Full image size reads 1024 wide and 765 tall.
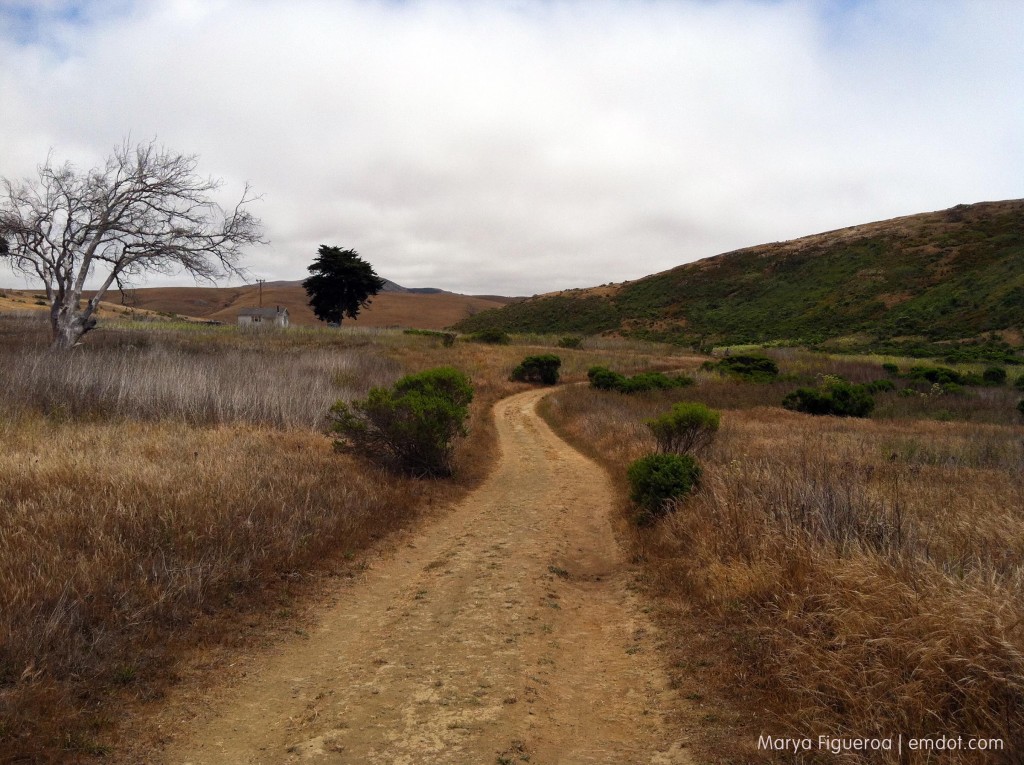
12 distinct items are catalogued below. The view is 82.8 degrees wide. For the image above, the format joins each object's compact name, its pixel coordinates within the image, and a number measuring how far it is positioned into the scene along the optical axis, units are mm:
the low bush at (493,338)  44688
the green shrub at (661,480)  7043
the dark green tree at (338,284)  51875
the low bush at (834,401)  18328
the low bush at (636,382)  21469
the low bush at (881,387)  23406
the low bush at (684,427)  9836
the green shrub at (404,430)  8734
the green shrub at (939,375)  26703
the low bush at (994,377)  26912
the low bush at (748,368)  26656
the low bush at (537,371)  26438
